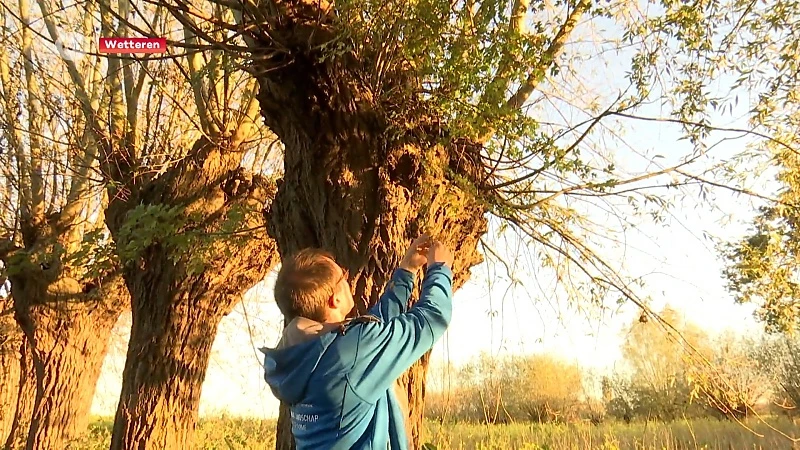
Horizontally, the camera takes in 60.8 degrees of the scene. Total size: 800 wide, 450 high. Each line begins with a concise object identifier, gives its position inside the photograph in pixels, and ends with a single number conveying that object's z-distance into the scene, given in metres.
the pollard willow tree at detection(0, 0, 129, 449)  8.40
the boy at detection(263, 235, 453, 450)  2.05
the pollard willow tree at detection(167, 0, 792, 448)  3.66
